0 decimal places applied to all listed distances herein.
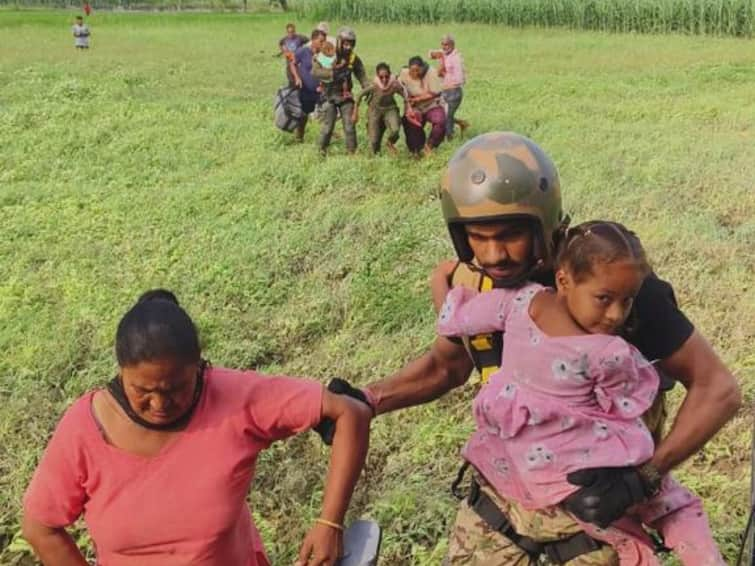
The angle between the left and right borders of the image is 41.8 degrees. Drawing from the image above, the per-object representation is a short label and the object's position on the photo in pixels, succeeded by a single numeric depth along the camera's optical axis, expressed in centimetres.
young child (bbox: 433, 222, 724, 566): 203
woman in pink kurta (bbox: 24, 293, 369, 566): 226
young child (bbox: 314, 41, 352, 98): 1103
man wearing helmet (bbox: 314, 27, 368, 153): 1102
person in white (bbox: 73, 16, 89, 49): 2417
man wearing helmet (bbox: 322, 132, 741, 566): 209
